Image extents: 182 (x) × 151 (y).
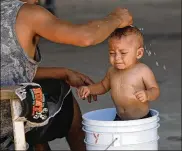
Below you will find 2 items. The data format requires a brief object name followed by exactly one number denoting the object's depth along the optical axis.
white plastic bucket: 6.39
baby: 6.91
